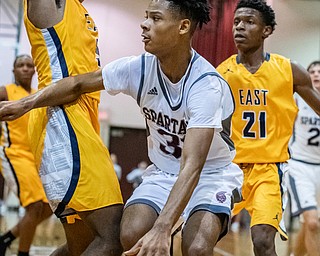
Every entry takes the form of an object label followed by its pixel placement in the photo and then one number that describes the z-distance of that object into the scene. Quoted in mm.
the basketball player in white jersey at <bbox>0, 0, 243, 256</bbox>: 4866
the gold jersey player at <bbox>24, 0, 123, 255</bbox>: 5117
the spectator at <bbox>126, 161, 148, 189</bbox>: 20296
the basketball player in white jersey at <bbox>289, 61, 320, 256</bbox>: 9168
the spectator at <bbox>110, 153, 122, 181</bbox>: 20945
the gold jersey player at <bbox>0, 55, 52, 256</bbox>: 9441
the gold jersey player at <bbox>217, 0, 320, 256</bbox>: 7036
